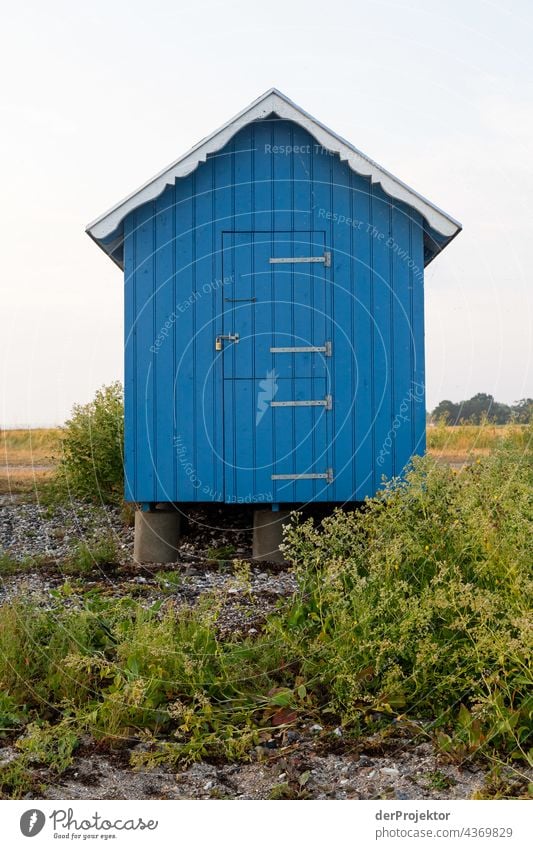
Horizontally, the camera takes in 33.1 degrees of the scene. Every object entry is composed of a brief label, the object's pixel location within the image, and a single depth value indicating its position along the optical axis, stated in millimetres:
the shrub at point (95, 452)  12266
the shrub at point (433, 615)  4609
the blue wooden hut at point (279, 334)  8898
